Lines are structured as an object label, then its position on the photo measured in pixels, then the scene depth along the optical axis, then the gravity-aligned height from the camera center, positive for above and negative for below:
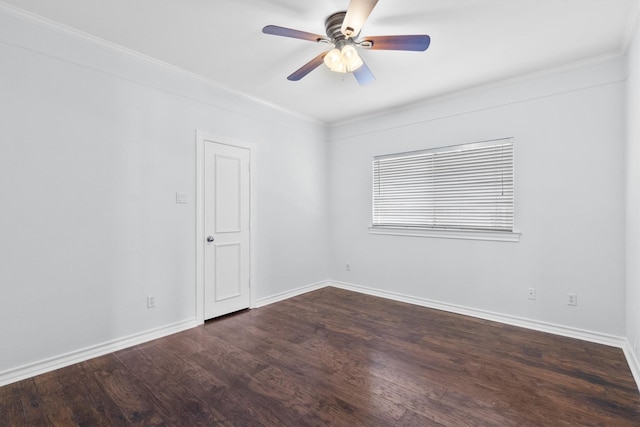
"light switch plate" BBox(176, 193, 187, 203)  3.16 +0.18
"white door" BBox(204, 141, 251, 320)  3.44 -0.18
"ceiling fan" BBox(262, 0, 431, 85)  1.87 +1.24
